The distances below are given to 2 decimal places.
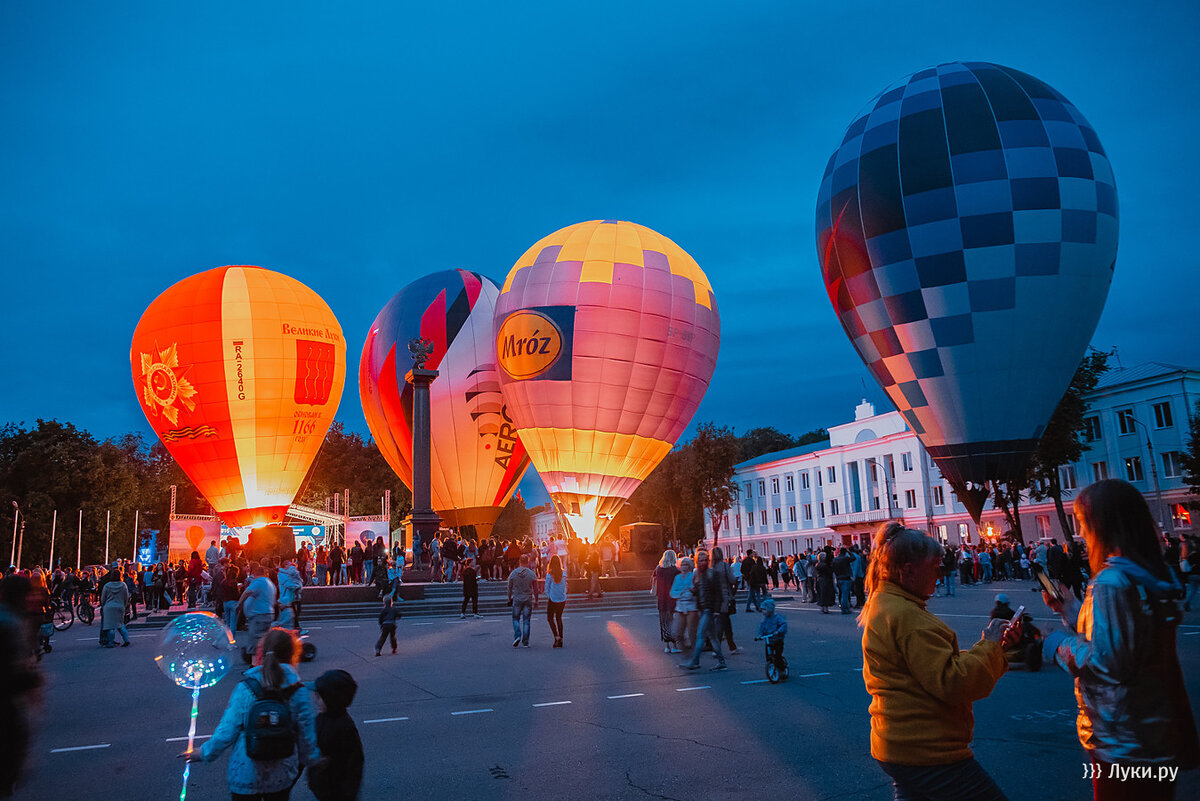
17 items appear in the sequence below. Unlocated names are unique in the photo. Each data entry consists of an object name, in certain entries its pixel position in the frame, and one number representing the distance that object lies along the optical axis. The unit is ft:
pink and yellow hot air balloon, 100.94
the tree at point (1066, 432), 127.03
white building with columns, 153.99
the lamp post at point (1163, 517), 146.97
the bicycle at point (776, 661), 35.42
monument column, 94.99
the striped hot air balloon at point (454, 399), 128.88
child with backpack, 13.61
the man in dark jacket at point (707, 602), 41.75
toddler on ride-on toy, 35.47
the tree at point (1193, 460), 122.21
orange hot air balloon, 106.01
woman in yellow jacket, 10.27
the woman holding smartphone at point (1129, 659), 10.07
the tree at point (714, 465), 233.14
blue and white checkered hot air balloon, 67.21
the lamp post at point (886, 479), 211.41
